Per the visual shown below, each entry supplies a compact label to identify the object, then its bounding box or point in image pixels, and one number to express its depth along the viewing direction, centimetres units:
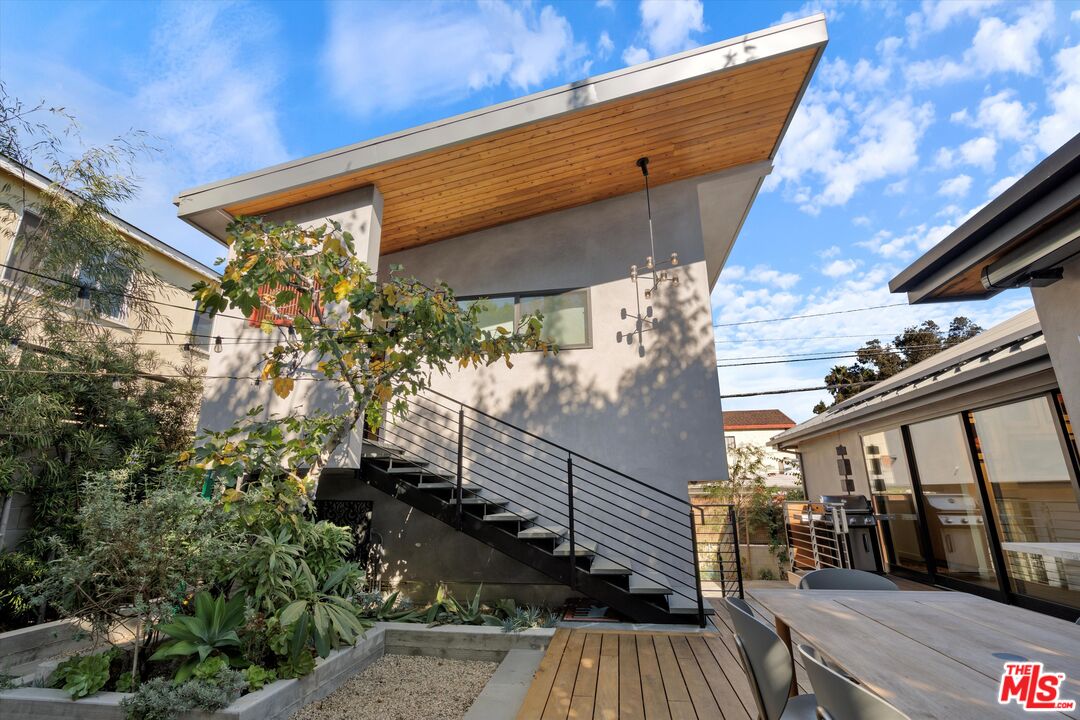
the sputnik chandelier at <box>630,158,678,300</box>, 534
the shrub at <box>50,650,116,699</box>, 250
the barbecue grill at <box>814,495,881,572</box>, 603
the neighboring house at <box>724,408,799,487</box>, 1789
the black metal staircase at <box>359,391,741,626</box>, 416
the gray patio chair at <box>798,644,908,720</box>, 100
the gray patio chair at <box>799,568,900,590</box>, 263
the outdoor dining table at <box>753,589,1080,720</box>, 118
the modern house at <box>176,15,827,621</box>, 436
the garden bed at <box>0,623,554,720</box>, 244
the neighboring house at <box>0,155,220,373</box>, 512
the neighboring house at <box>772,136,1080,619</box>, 275
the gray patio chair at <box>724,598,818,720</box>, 152
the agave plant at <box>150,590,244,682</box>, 263
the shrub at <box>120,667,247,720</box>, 231
